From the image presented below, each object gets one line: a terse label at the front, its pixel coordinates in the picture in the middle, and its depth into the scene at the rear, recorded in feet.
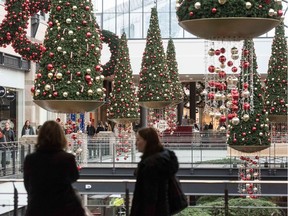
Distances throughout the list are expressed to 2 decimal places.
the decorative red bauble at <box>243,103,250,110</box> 32.07
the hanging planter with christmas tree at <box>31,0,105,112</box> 40.70
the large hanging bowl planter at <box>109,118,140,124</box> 73.15
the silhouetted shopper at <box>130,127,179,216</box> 19.49
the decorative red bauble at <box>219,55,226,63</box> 26.43
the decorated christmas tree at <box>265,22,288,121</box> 64.69
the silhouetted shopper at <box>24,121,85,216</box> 18.54
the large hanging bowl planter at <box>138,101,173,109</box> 65.57
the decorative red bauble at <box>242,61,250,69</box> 32.55
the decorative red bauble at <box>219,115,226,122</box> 27.12
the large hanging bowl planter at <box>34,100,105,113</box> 39.50
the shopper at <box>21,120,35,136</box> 79.65
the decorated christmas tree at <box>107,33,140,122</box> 73.00
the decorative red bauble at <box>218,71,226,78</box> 28.05
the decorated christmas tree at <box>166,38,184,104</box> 74.25
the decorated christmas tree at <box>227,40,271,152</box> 58.13
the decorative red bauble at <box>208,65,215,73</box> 27.37
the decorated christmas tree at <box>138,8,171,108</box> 65.87
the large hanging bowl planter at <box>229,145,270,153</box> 57.93
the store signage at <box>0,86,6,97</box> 82.81
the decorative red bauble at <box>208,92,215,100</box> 29.33
